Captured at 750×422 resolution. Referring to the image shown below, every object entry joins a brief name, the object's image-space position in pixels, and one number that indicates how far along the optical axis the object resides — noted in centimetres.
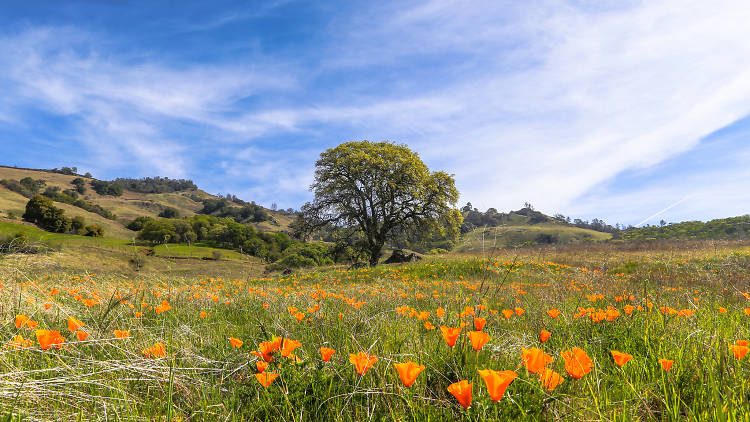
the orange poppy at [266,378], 144
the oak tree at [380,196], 2553
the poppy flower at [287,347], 172
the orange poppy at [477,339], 153
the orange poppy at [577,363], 137
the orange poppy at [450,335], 161
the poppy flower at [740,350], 158
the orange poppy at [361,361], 146
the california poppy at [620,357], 137
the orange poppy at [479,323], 194
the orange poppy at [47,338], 172
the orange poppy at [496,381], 111
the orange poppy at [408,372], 130
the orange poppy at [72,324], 217
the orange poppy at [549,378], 134
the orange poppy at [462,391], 115
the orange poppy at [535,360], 132
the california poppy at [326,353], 165
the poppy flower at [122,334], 235
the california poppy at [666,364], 148
